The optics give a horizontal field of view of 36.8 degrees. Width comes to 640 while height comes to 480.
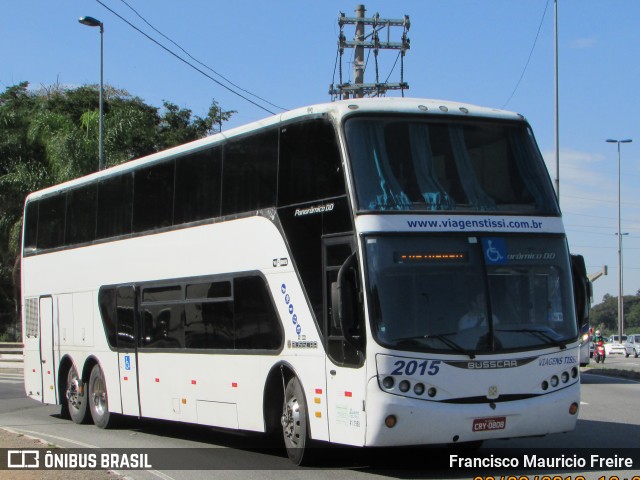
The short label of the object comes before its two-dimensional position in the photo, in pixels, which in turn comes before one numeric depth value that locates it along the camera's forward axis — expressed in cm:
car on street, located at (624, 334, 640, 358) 5909
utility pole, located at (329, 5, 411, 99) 3378
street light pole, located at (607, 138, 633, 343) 6197
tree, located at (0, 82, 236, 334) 3931
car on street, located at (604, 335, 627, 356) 6274
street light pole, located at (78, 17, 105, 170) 3139
